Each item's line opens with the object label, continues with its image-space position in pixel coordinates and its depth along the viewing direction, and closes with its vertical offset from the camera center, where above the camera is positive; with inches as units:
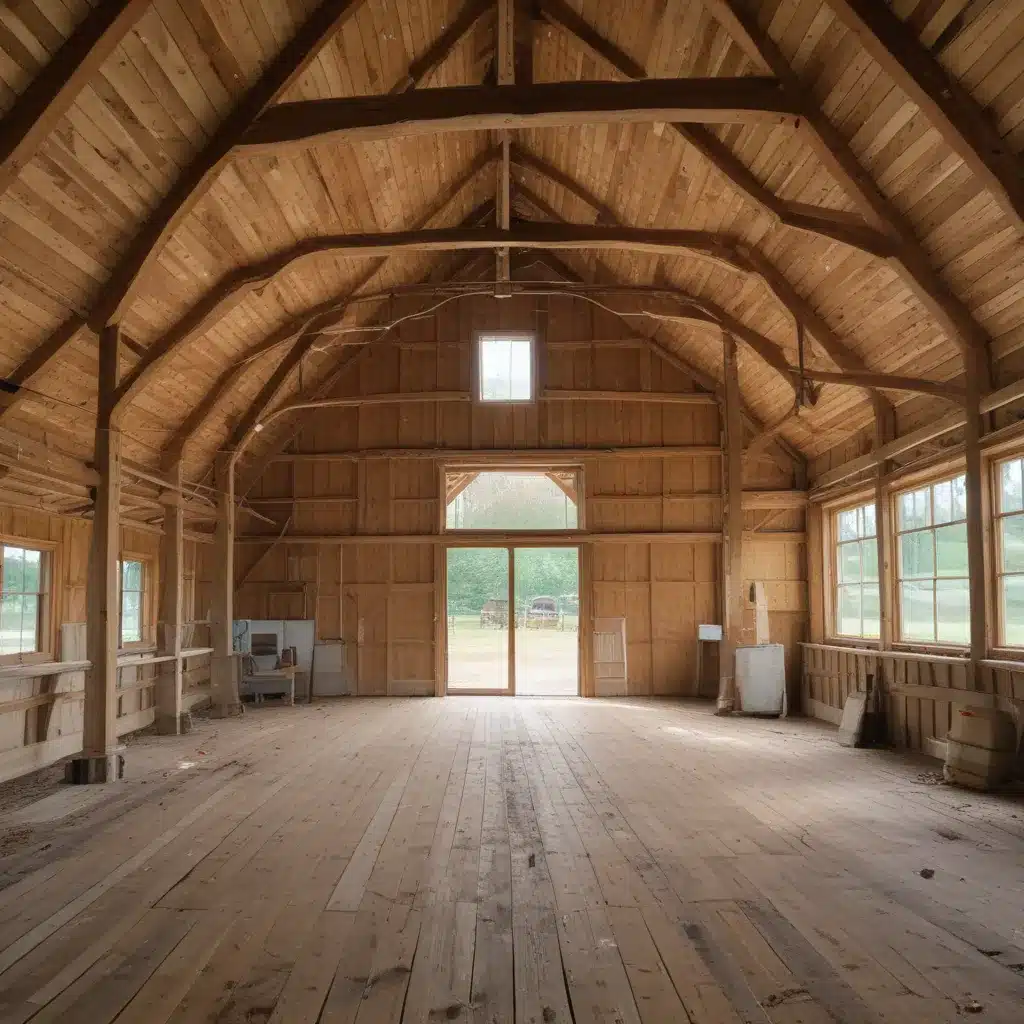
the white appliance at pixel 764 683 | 443.2 -51.2
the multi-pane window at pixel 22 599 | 318.7 -5.5
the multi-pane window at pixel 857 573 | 414.9 +6.4
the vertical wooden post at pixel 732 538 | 458.3 +27.0
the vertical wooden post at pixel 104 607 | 274.4 -7.1
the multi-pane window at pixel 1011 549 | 280.7 +12.4
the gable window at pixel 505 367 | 523.2 +136.1
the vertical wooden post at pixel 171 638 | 380.2 -23.9
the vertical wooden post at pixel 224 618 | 443.5 -17.3
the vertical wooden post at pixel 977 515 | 287.0 +24.2
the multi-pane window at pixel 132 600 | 422.0 -7.5
